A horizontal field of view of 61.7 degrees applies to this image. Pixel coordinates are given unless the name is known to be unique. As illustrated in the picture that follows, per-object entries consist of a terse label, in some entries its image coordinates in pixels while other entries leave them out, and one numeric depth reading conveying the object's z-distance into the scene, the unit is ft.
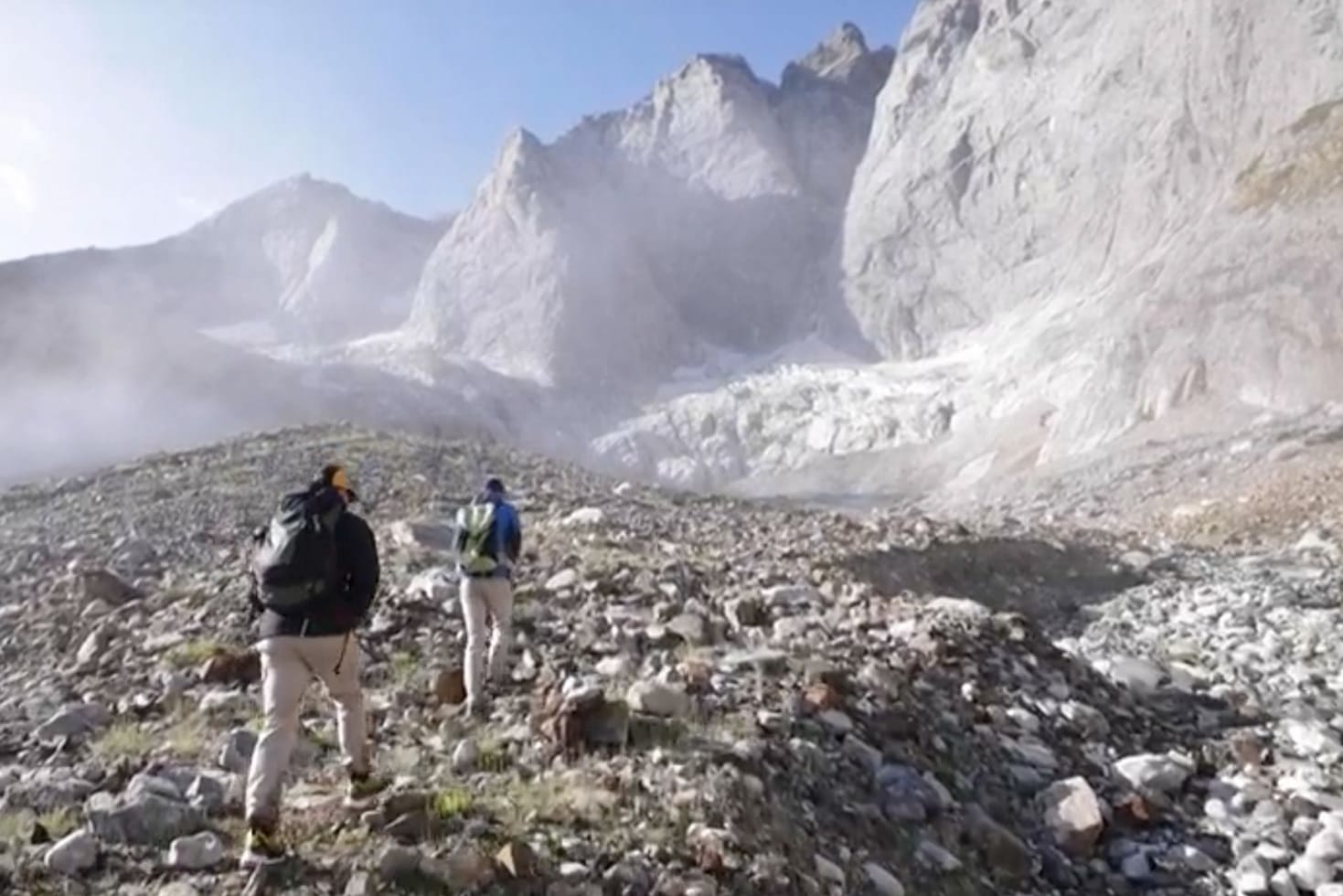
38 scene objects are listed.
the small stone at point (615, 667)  30.30
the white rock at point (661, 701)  26.20
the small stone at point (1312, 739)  30.53
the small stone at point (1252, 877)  24.08
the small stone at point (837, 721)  27.04
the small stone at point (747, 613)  36.60
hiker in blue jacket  30.91
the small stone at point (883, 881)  21.67
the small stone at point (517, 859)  18.94
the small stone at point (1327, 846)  24.70
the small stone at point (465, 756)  24.18
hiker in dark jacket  20.51
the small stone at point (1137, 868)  24.76
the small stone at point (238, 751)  24.30
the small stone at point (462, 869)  18.53
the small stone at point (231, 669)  31.48
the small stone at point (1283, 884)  24.00
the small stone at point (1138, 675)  35.86
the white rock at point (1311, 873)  24.07
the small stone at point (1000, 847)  24.21
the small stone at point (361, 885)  18.13
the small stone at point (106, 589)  45.68
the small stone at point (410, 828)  19.85
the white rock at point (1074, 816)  25.49
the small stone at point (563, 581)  40.32
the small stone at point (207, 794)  21.86
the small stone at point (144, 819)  20.44
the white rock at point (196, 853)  19.40
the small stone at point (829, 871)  21.29
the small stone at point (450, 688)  29.71
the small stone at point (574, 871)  19.21
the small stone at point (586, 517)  60.59
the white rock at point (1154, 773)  28.40
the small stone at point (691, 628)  32.96
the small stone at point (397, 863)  18.58
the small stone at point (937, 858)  23.39
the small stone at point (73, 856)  19.16
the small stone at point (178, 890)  18.42
